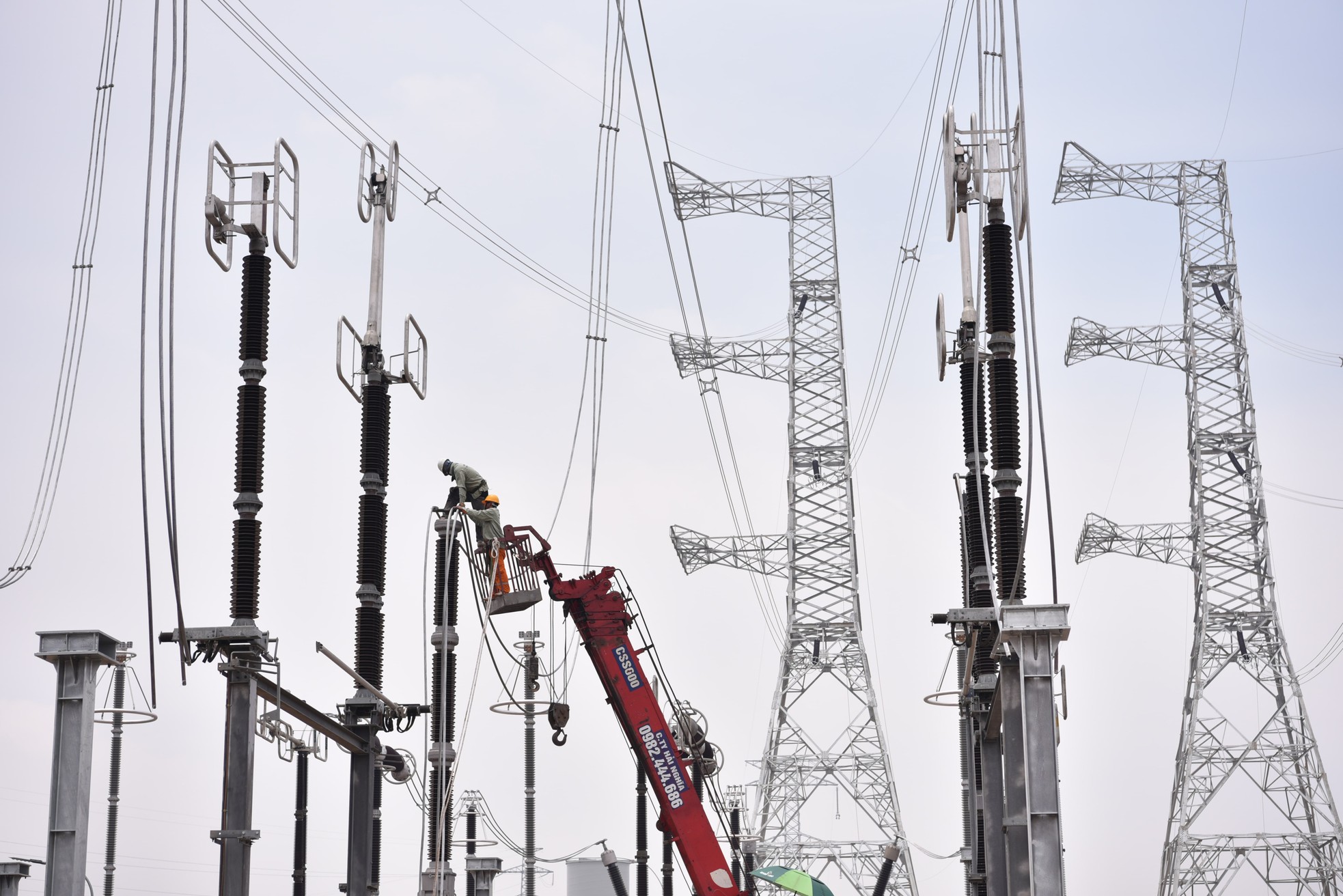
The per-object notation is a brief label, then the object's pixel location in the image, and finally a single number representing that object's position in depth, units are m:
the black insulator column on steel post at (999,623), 15.14
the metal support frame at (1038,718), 14.99
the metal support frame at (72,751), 15.58
